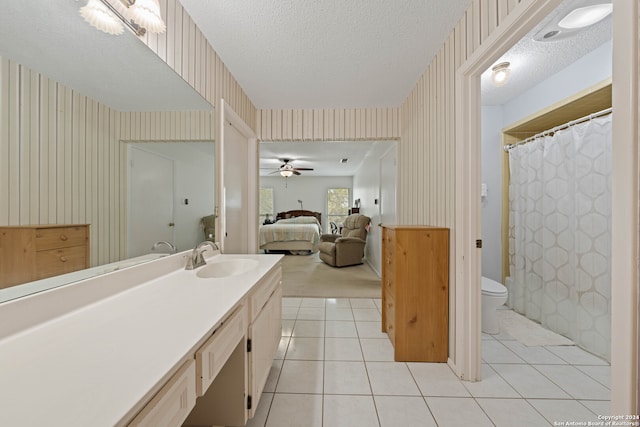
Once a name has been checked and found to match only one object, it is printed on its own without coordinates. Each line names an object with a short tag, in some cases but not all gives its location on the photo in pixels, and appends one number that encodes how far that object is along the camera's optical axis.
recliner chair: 4.82
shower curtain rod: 1.92
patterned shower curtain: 1.90
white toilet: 2.12
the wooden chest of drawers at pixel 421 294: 1.86
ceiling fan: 5.77
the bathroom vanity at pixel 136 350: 0.46
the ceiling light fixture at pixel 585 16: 1.50
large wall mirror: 0.74
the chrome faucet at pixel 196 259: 1.52
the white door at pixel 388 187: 3.46
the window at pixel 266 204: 8.24
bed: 6.04
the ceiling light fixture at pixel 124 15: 0.99
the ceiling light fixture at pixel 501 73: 2.12
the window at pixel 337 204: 8.38
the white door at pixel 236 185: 2.07
